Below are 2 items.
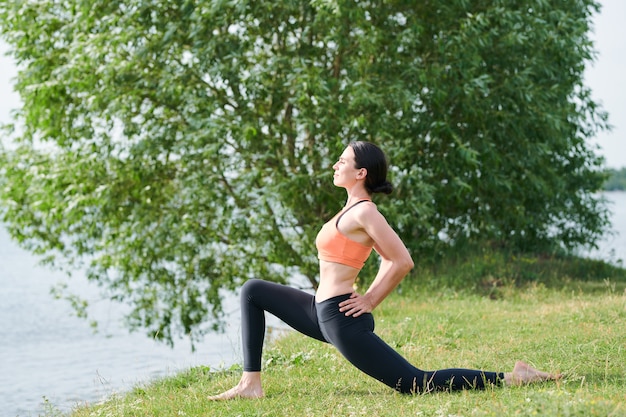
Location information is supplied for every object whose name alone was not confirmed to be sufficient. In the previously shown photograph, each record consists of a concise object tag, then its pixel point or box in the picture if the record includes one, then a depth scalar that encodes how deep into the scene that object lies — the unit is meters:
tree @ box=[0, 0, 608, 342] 12.14
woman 5.20
